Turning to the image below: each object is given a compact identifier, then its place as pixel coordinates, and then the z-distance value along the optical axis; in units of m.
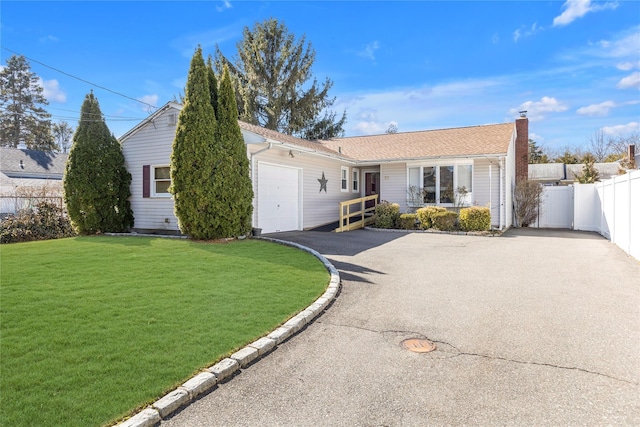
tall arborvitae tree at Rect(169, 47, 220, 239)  10.28
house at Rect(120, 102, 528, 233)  13.03
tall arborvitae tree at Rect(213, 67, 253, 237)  10.48
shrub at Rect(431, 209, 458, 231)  14.88
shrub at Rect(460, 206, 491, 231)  14.43
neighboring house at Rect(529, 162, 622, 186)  34.78
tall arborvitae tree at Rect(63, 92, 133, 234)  12.38
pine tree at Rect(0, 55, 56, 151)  37.19
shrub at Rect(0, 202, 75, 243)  11.73
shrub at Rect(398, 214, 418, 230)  15.46
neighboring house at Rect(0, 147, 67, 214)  28.88
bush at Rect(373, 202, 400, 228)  15.95
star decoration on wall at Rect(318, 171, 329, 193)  16.23
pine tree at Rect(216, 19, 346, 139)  29.72
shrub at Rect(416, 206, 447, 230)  15.05
